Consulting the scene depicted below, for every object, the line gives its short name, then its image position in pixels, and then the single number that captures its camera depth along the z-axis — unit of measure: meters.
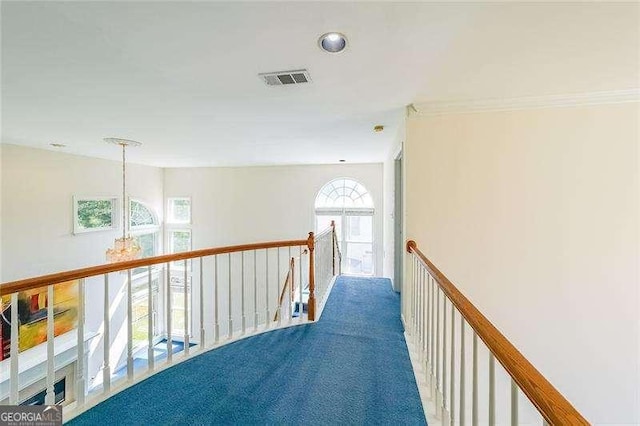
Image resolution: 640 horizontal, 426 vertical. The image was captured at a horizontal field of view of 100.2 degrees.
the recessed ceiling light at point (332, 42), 1.57
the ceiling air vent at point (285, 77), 2.01
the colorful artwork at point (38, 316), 4.00
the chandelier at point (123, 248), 3.77
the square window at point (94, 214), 5.30
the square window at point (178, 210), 7.54
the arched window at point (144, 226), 6.70
